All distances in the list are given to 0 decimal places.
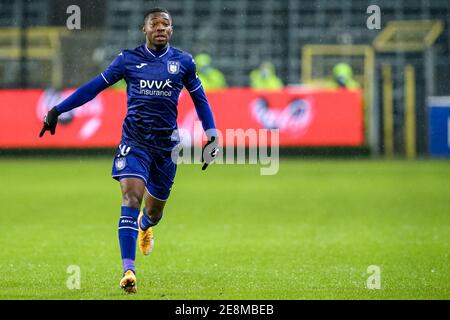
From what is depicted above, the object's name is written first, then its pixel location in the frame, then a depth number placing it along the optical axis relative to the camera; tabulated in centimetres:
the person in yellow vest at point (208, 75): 2580
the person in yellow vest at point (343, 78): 2592
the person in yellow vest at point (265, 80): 2608
